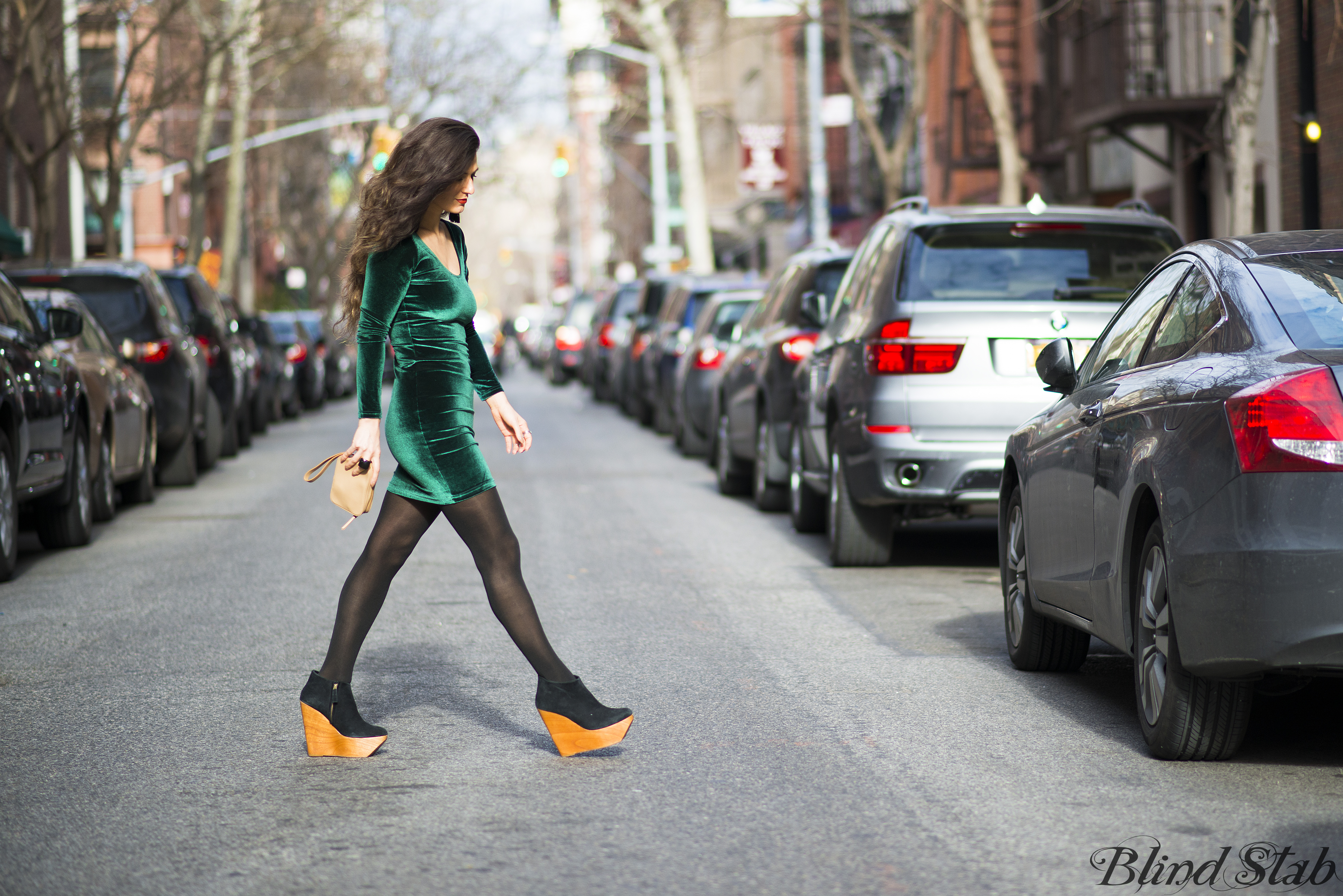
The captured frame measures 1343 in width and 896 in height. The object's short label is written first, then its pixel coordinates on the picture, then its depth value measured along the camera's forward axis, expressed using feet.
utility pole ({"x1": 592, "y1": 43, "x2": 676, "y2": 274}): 161.99
